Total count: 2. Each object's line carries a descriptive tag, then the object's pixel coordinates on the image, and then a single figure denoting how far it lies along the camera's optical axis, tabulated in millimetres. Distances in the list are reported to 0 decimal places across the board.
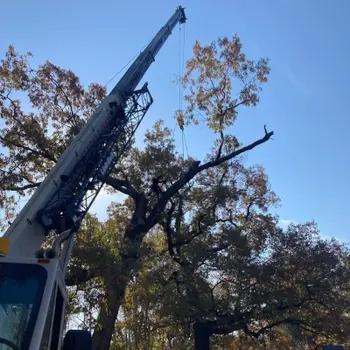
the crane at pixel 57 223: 4230
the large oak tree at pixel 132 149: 19641
